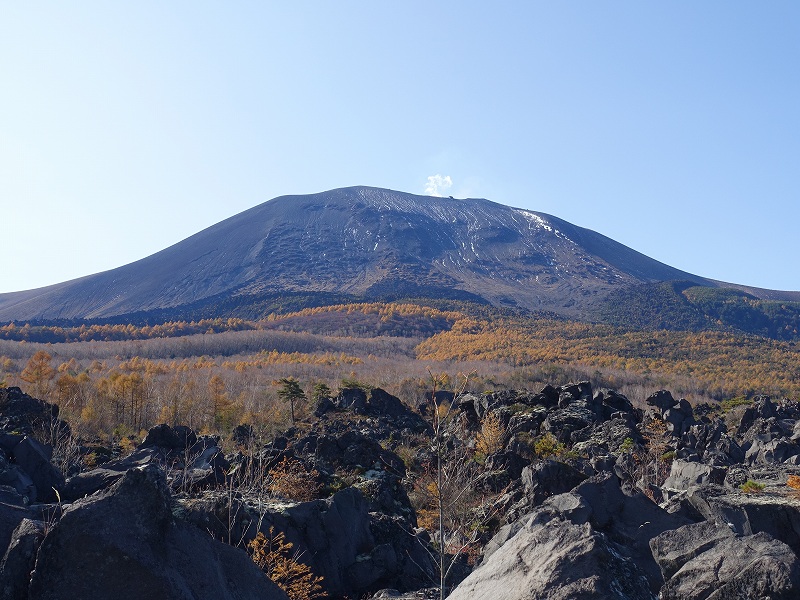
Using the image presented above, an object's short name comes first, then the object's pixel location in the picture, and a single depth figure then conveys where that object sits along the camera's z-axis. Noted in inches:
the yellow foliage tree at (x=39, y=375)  2456.4
